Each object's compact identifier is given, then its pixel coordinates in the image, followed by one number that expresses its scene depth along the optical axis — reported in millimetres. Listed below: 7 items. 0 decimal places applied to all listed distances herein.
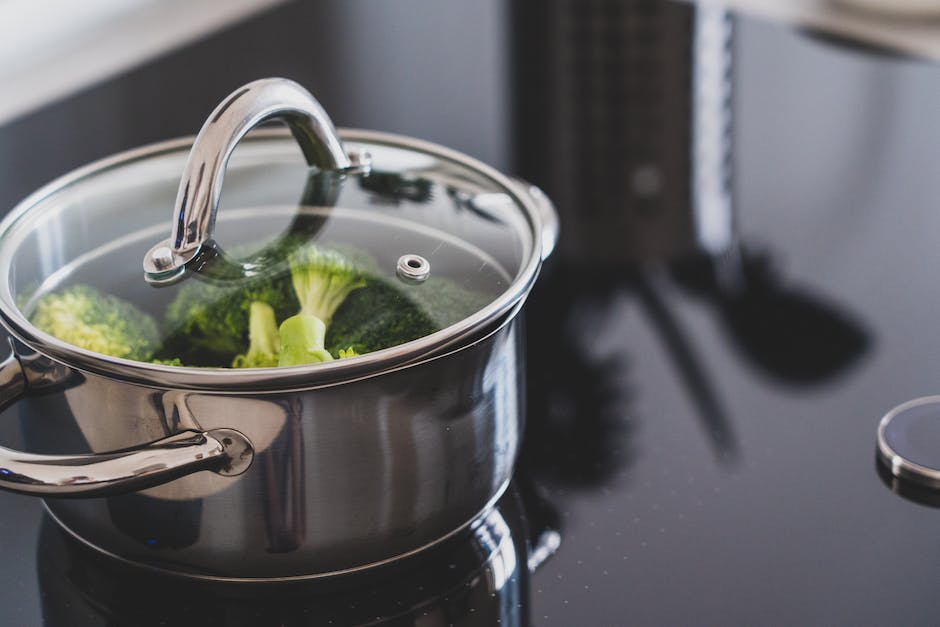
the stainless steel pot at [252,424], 907
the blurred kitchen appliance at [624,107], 1256
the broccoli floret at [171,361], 951
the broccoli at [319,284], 950
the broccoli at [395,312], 955
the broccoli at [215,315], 971
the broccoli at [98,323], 966
